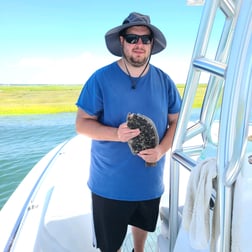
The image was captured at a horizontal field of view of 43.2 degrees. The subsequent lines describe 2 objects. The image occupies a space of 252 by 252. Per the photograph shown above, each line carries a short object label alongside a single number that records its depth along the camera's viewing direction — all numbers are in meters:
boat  0.46
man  1.26
